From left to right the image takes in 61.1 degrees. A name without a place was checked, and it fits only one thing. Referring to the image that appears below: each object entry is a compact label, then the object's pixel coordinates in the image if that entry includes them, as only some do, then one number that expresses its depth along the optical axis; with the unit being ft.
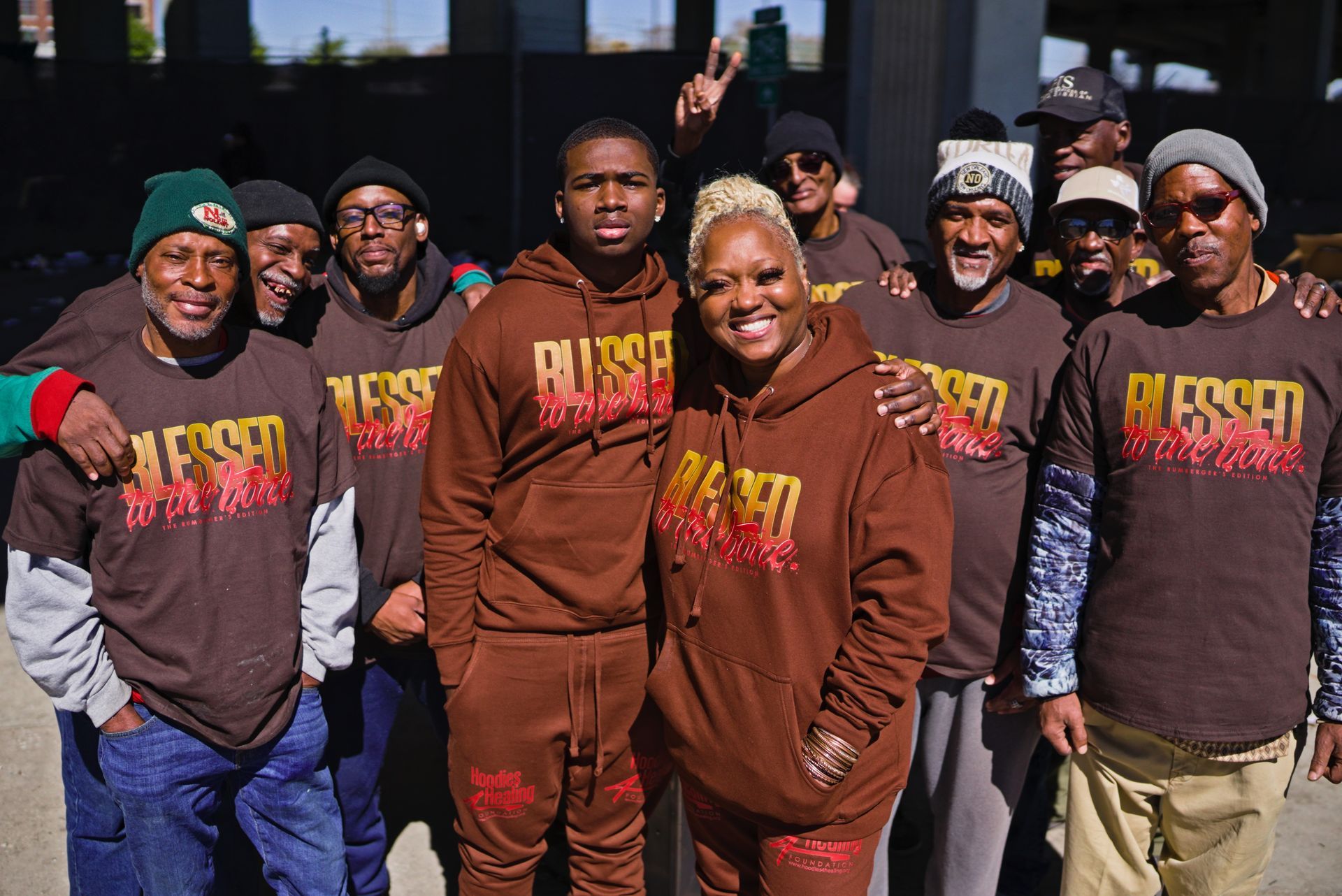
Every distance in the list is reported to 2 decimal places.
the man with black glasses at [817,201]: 14.25
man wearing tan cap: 10.89
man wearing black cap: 13.07
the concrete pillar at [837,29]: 95.91
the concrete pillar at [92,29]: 82.58
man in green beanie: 8.54
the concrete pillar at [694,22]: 96.53
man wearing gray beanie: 8.49
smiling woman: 7.84
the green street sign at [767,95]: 30.58
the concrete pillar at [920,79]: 34.47
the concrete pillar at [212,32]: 75.77
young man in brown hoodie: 9.28
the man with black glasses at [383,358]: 10.45
